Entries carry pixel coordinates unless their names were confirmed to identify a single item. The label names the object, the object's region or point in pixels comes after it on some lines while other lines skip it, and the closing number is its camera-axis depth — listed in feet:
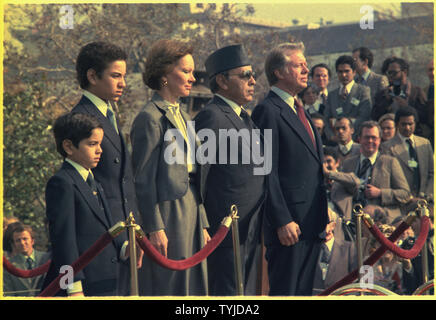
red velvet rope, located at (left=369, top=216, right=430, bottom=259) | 48.56
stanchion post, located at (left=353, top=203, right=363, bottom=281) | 48.24
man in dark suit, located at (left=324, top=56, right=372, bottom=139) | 69.92
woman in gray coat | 45.24
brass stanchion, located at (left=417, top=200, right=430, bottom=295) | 56.49
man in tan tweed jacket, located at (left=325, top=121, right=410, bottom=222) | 59.67
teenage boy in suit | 44.50
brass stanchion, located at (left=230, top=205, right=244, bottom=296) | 46.29
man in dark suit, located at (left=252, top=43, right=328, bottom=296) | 48.78
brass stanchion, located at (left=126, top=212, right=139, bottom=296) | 40.55
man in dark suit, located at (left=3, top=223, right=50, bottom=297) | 59.67
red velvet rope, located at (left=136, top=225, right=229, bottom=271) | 41.42
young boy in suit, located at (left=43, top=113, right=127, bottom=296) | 41.45
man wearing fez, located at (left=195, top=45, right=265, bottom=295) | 47.73
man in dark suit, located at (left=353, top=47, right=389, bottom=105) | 71.82
